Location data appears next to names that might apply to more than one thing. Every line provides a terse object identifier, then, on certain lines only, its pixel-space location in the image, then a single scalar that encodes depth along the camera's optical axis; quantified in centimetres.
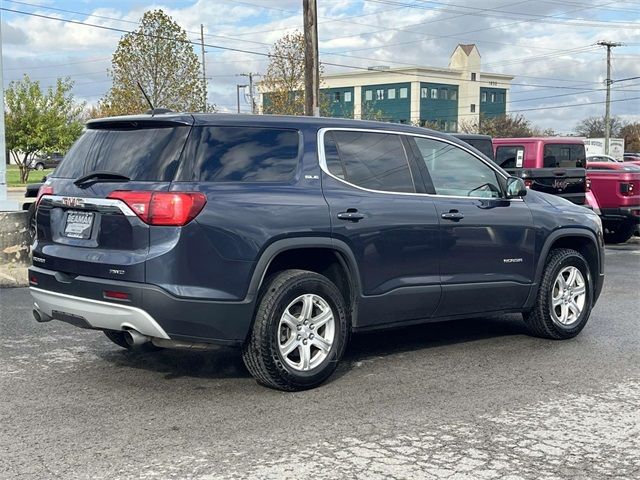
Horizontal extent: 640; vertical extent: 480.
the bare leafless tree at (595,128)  9230
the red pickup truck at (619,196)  1563
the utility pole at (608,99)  5503
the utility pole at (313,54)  1955
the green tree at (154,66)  3603
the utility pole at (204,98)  3759
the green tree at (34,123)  4384
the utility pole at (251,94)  5677
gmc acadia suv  498
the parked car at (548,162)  1505
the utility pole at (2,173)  1135
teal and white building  9988
